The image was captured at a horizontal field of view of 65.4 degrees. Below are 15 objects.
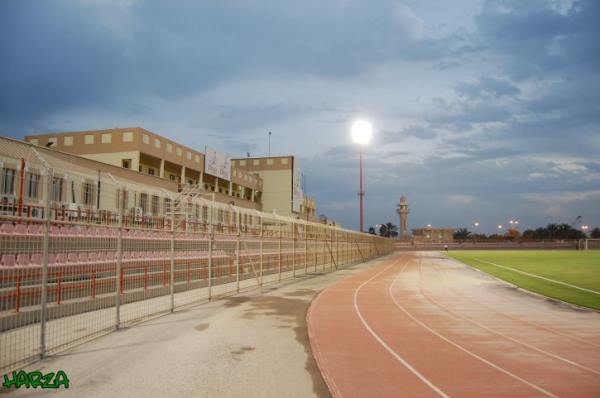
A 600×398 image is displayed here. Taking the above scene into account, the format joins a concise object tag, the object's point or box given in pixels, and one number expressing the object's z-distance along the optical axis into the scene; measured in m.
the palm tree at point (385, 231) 194.71
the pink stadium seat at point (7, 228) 8.74
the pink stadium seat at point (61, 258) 10.13
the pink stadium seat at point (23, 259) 8.34
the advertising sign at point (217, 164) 54.91
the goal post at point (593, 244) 83.44
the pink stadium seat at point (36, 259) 8.69
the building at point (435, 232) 181.85
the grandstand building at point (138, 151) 43.53
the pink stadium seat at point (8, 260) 8.08
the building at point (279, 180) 71.75
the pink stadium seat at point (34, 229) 9.20
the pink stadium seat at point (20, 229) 9.13
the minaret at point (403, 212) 153.62
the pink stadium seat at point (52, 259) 9.99
